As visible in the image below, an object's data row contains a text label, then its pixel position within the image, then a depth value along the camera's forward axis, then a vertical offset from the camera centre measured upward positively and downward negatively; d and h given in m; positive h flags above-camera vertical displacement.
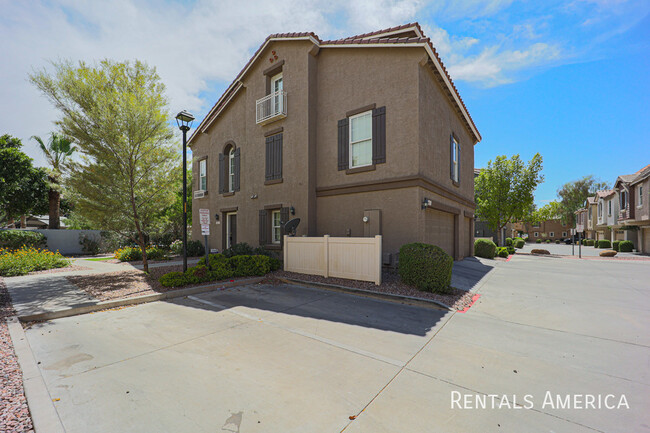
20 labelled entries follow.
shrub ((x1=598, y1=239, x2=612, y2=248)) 33.33 -2.53
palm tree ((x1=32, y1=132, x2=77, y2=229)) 21.19 +5.96
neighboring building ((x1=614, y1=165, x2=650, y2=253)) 23.66 +1.49
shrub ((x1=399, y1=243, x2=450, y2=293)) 7.27 -1.23
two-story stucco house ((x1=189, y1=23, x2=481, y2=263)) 9.39 +3.27
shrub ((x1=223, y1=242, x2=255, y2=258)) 12.08 -1.21
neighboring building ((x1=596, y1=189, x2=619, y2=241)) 31.72 +1.27
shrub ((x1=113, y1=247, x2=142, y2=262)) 14.73 -1.73
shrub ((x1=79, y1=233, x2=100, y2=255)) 19.11 -1.55
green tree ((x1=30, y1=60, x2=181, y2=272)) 8.59 +2.84
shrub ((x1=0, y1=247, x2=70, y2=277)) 10.07 -1.59
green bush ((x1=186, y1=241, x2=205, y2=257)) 15.90 -1.53
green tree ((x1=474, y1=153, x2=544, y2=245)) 25.31 +3.17
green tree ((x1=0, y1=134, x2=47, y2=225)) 19.16 +3.03
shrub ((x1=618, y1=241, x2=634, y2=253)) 28.10 -2.35
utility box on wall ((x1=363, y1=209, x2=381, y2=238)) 9.64 +0.04
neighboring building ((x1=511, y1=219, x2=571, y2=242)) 63.12 -1.68
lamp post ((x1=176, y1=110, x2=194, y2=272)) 8.55 +2.74
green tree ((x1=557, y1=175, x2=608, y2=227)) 52.18 +5.58
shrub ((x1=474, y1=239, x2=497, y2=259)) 17.62 -1.66
